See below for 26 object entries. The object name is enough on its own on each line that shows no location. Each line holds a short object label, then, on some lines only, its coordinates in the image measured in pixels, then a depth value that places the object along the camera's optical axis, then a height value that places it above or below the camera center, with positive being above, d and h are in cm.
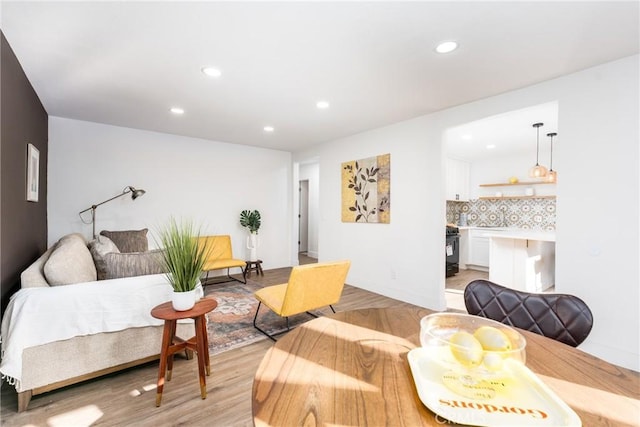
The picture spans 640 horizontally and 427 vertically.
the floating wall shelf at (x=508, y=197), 541 +32
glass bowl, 75 -42
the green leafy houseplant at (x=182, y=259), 182 -32
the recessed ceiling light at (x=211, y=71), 243 +123
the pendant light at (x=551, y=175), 439 +63
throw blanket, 173 -69
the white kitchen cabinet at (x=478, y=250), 567 -78
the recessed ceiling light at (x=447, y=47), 204 +124
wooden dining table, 66 -49
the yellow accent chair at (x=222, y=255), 443 -77
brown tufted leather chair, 124 -47
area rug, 266 -123
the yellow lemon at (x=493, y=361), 75 -40
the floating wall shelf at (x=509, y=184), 554 +60
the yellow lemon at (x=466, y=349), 75 -37
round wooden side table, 178 -83
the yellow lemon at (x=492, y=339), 78 -36
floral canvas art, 414 +35
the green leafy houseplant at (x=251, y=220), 523 -18
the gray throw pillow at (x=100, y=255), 226 -39
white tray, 64 -47
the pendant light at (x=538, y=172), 420 +62
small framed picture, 262 +37
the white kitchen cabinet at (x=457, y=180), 593 +72
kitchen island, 372 -67
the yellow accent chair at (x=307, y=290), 249 -76
